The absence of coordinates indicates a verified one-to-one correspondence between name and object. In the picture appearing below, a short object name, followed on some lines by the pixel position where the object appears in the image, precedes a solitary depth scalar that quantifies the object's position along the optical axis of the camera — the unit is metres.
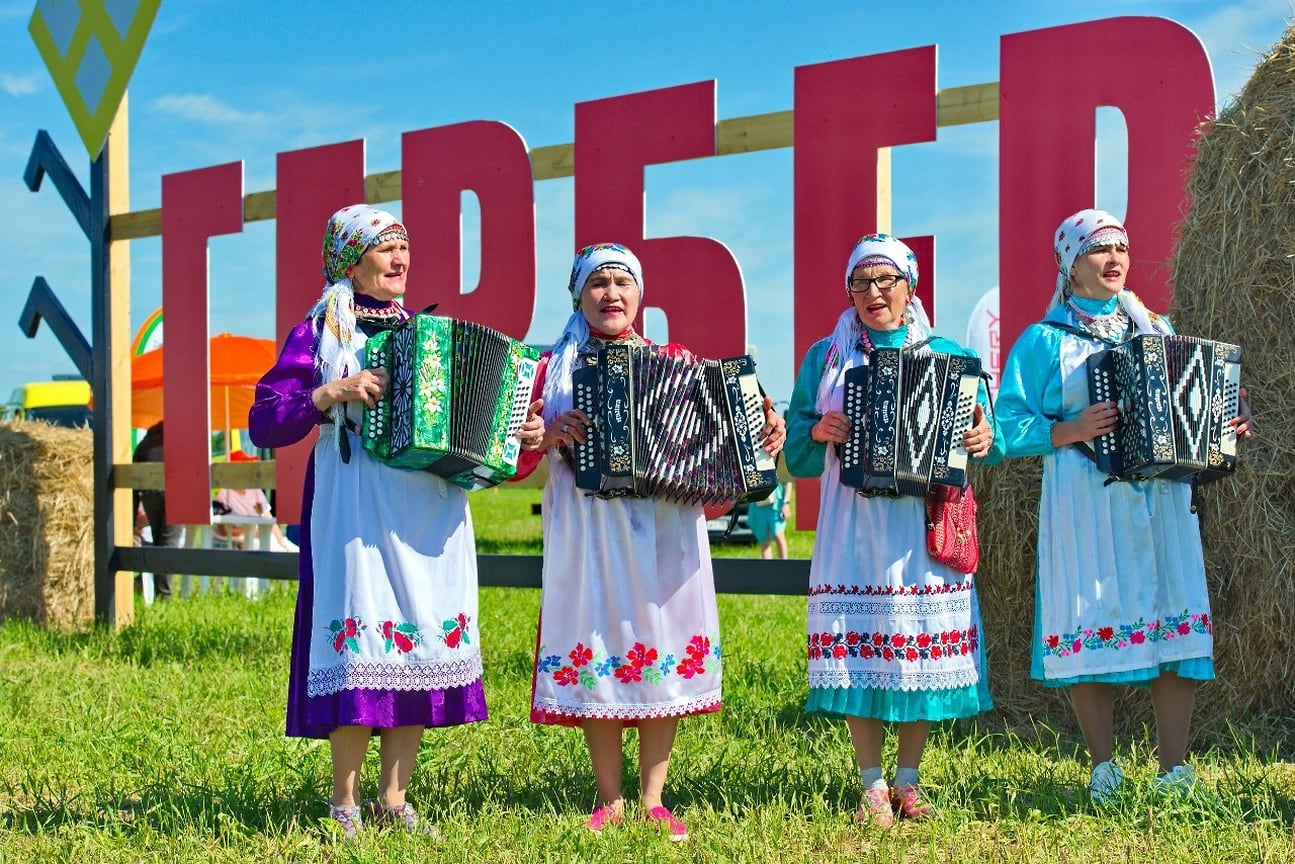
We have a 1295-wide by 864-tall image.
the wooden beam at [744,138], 6.04
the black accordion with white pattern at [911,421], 3.76
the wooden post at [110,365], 8.55
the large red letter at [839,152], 6.12
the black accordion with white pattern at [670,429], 3.68
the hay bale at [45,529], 8.91
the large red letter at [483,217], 7.36
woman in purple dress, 3.69
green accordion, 3.58
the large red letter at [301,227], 7.92
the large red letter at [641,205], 6.73
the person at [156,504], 10.77
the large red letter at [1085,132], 5.55
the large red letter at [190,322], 8.37
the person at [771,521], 12.95
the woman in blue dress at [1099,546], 4.01
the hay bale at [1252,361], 4.88
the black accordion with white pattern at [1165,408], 3.89
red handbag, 3.83
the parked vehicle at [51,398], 22.58
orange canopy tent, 11.67
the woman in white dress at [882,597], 3.83
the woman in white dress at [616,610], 3.76
